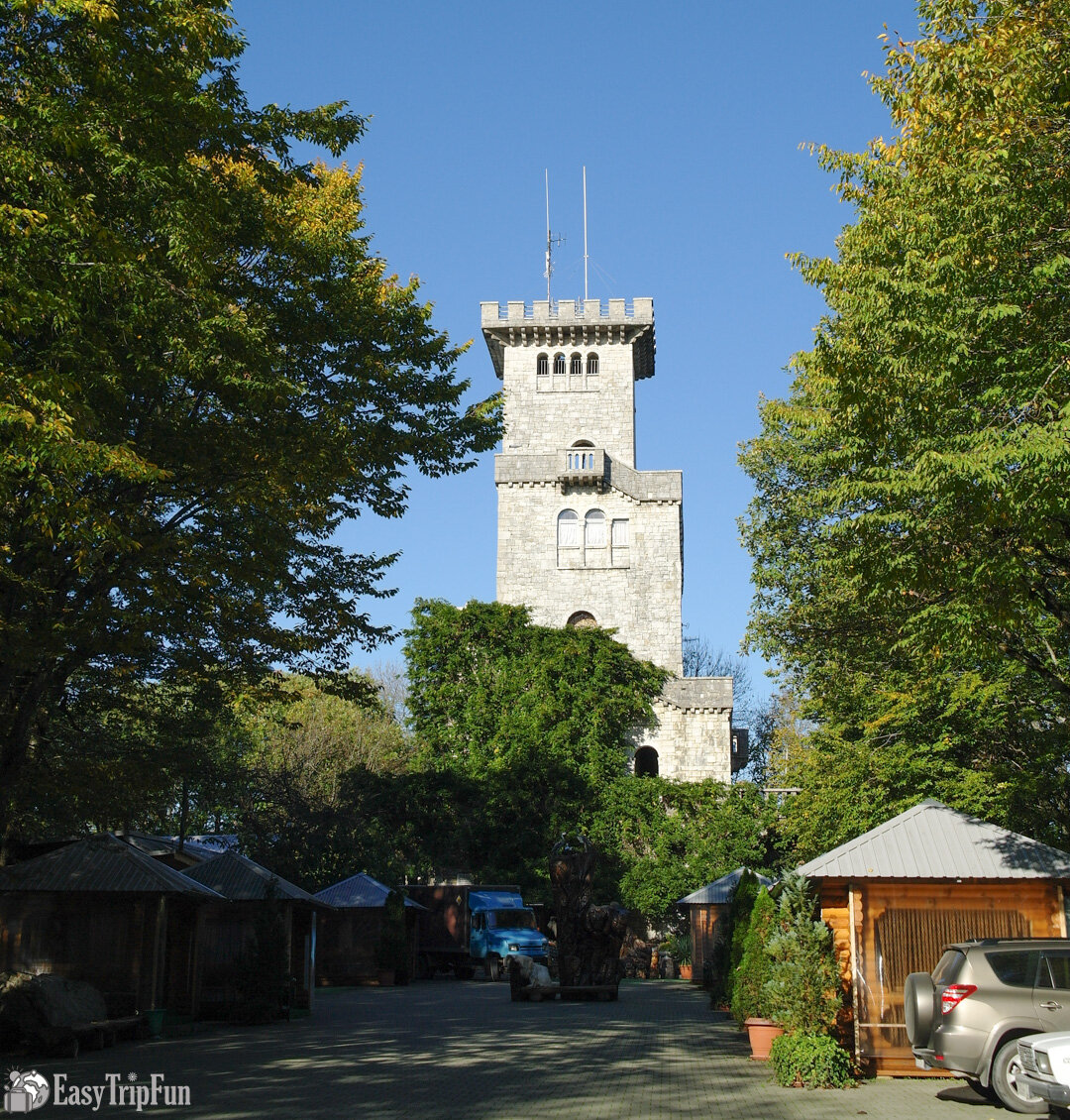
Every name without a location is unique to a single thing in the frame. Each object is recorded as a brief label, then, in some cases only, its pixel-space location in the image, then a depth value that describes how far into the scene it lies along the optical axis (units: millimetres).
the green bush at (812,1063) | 13664
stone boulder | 15609
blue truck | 34688
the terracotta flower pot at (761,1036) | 15703
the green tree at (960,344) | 11891
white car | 10125
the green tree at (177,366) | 10836
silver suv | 11867
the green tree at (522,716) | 41156
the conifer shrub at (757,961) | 16000
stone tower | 44375
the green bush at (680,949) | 38781
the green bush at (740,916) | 20453
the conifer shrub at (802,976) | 14133
